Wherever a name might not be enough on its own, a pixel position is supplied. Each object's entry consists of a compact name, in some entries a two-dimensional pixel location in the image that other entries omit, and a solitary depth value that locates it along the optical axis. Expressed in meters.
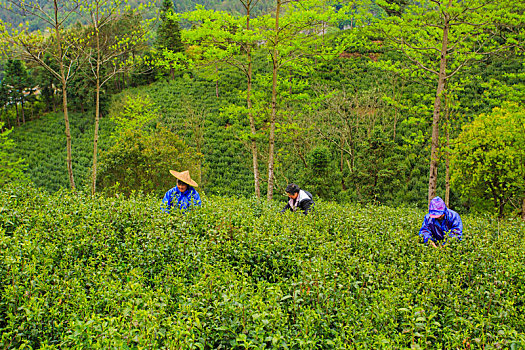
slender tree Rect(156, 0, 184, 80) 37.88
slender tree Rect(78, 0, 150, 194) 10.18
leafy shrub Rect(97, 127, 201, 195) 13.16
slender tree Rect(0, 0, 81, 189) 8.78
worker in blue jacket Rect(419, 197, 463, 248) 5.12
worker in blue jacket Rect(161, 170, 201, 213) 5.55
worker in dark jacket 6.34
